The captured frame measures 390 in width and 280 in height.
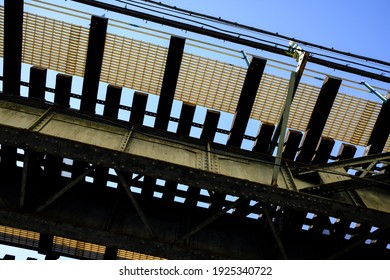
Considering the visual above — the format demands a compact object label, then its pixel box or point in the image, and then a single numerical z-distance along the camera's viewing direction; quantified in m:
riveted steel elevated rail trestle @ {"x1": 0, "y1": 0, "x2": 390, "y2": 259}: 7.00
